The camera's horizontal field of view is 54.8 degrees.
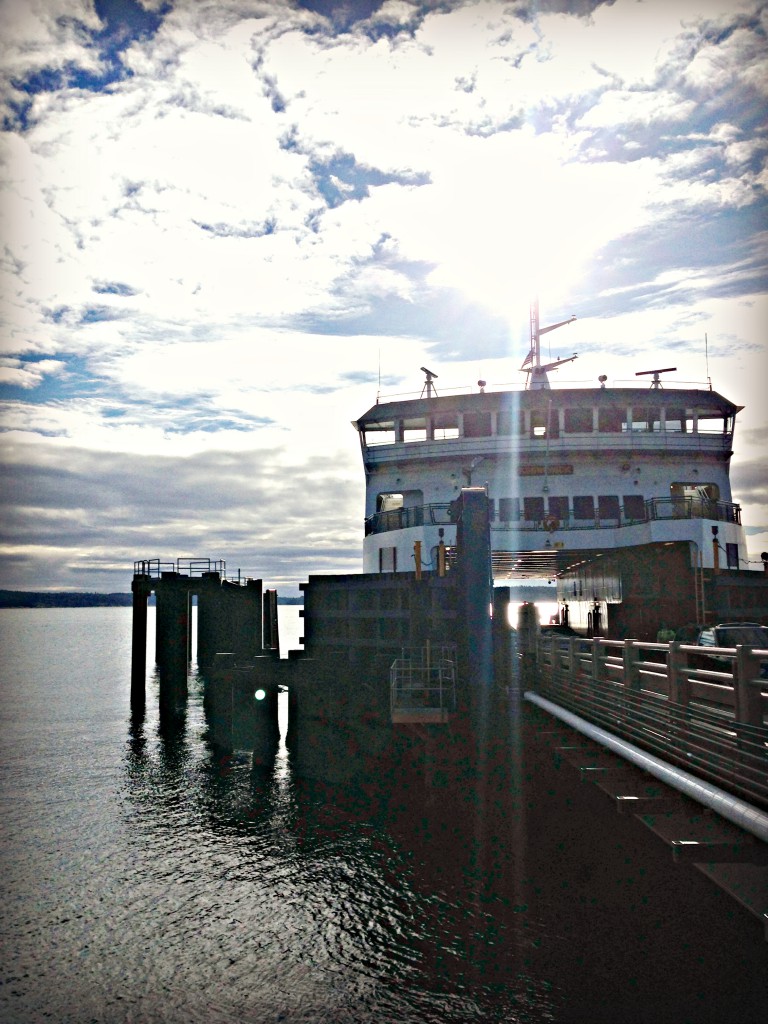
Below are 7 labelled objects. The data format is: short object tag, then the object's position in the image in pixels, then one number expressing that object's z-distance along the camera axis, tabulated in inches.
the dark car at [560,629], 1462.5
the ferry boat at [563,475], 1029.8
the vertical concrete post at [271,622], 1696.6
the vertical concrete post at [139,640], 1619.8
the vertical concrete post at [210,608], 1540.4
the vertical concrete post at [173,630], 1438.2
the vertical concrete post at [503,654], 709.9
